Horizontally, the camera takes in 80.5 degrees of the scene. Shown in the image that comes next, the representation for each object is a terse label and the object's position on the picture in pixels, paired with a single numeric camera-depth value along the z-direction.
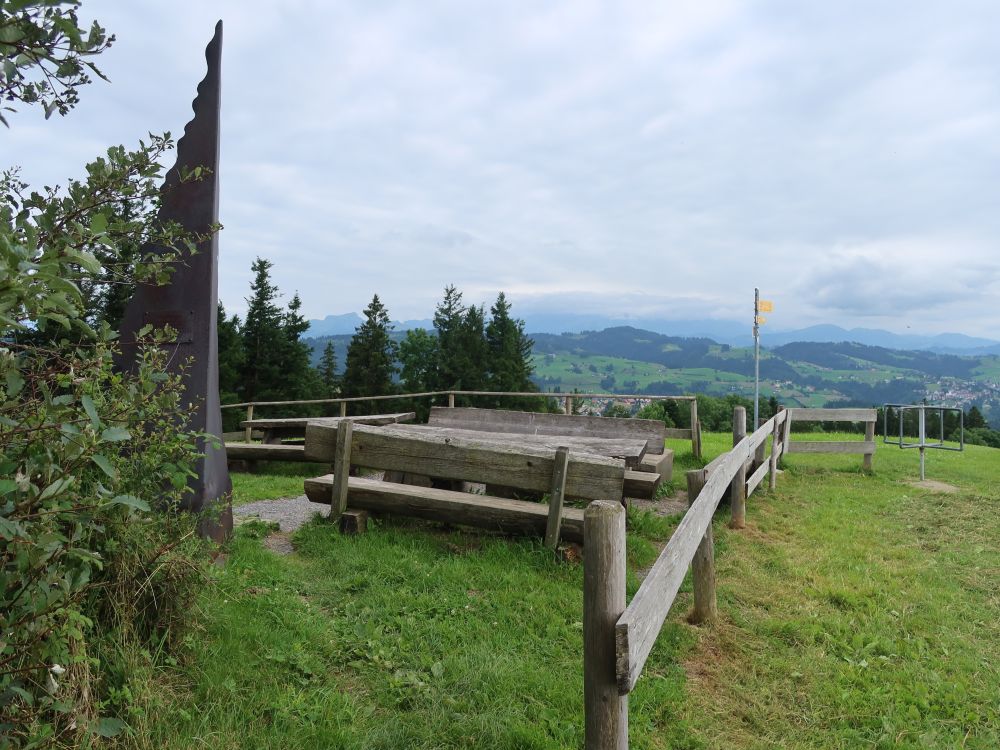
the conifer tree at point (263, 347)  33.41
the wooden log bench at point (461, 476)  4.78
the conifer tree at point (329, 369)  42.79
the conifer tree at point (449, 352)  44.44
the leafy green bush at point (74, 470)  1.38
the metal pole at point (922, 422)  9.17
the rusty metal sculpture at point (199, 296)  4.80
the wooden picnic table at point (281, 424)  9.59
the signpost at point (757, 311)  18.00
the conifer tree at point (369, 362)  41.66
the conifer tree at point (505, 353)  45.38
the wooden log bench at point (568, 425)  7.72
